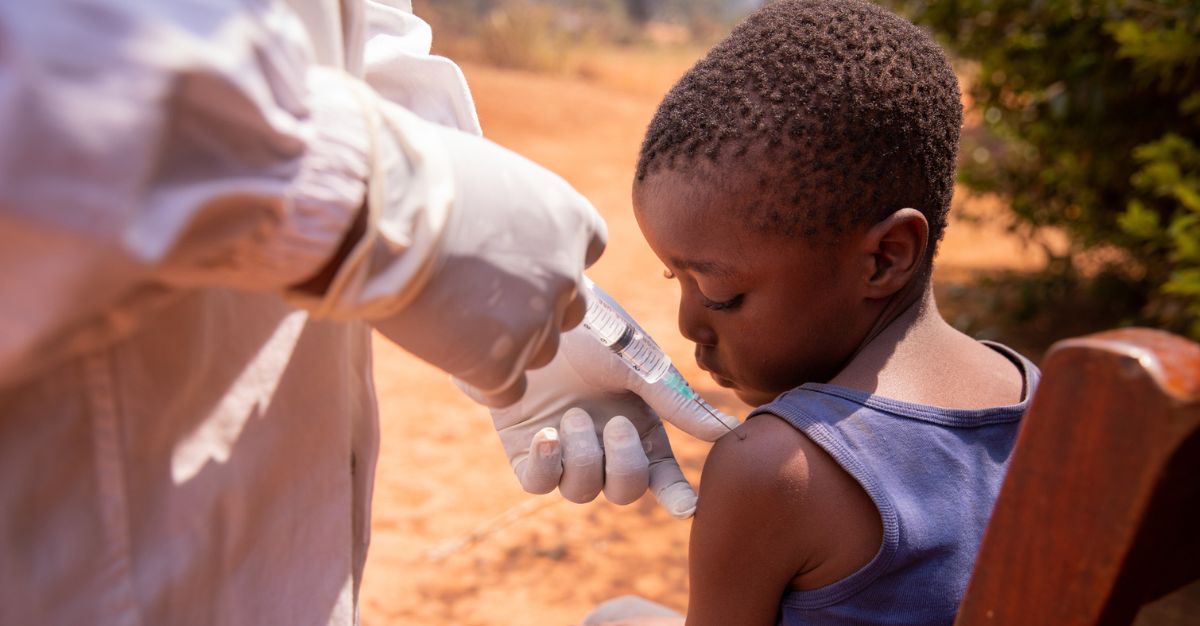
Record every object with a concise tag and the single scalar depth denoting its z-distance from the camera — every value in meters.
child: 0.94
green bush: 1.73
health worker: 0.72
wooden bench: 0.73
